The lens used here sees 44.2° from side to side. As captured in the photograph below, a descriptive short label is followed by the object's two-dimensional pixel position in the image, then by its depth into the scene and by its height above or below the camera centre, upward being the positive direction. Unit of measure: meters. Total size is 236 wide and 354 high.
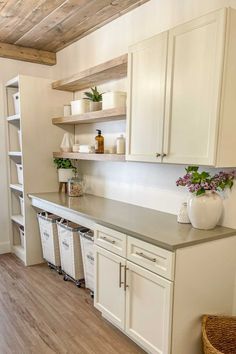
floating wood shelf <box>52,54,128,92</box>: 2.49 +0.62
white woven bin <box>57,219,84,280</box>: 2.85 -1.09
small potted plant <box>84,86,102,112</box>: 2.93 +0.40
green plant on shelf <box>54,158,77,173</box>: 3.52 -0.29
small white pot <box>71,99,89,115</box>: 3.05 +0.35
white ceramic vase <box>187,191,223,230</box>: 1.90 -0.44
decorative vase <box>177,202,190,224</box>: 2.12 -0.54
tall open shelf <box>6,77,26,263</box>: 3.62 -0.48
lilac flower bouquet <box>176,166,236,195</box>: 1.92 -0.26
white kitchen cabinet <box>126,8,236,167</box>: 1.70 +0.30
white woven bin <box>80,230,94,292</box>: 2.62 -1.06
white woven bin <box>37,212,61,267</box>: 3.17 -1.09
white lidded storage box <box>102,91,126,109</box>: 2.59 +0.37
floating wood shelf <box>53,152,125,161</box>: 2.59 -0.16
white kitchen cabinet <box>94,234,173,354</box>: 1.75 -1.07
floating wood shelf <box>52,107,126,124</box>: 2.51 +0.22
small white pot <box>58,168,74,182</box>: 3.48 -0.41
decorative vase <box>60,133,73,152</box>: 3.40 -0.05
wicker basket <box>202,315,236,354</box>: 1.79 -1.18
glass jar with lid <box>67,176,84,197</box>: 3.28 -0.54
